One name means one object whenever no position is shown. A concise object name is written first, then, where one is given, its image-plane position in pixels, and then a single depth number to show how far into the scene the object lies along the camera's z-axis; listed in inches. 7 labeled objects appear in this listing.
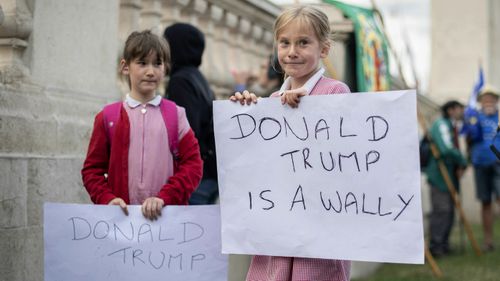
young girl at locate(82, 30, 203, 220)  142.9
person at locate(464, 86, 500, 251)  382.3
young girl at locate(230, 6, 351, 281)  126.3
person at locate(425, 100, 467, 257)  370.6
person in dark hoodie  181.9
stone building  163.3
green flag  291.9
